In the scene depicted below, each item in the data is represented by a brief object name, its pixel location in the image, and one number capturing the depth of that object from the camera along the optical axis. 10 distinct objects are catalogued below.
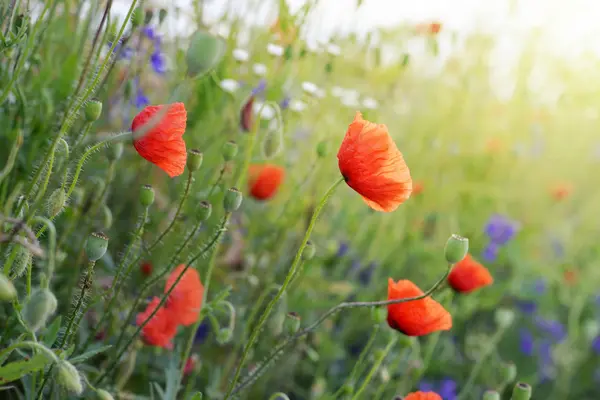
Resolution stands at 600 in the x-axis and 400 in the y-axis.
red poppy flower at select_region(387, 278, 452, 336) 0.91
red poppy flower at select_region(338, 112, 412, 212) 0.86
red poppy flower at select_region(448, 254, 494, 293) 1.02
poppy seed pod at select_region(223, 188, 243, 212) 0.90
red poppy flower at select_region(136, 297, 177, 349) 1.01
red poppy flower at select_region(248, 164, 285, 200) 1.21
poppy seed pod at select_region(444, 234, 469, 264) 0.88
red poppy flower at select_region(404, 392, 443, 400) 0.89
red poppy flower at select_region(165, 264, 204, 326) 1.02
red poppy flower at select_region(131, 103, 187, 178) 0.84
